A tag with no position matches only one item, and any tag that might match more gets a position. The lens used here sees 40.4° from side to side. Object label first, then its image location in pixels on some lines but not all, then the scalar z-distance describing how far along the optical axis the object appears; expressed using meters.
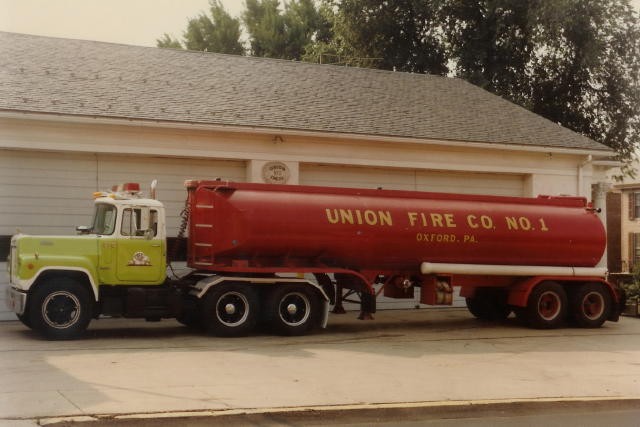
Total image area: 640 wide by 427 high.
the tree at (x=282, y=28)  53.97
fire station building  17.05
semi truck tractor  14.34
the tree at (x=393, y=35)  37.78
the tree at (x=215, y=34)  55.38
